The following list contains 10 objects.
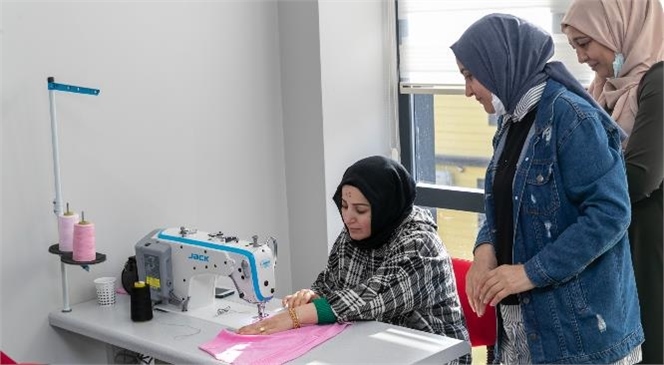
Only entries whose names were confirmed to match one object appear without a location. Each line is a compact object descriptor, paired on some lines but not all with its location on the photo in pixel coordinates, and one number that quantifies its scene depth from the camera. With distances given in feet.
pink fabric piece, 7.36
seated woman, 7.97
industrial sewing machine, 8.16
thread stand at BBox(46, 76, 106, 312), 8.70
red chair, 8.54
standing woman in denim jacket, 6.45
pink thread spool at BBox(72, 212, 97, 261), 8.73
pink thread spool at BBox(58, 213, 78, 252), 8.83
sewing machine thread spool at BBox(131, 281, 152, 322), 8.62
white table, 7.27
